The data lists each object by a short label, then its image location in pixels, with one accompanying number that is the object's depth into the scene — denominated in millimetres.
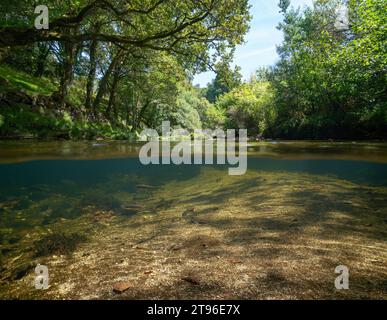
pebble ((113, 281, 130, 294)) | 2368
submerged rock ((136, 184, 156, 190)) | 10137
